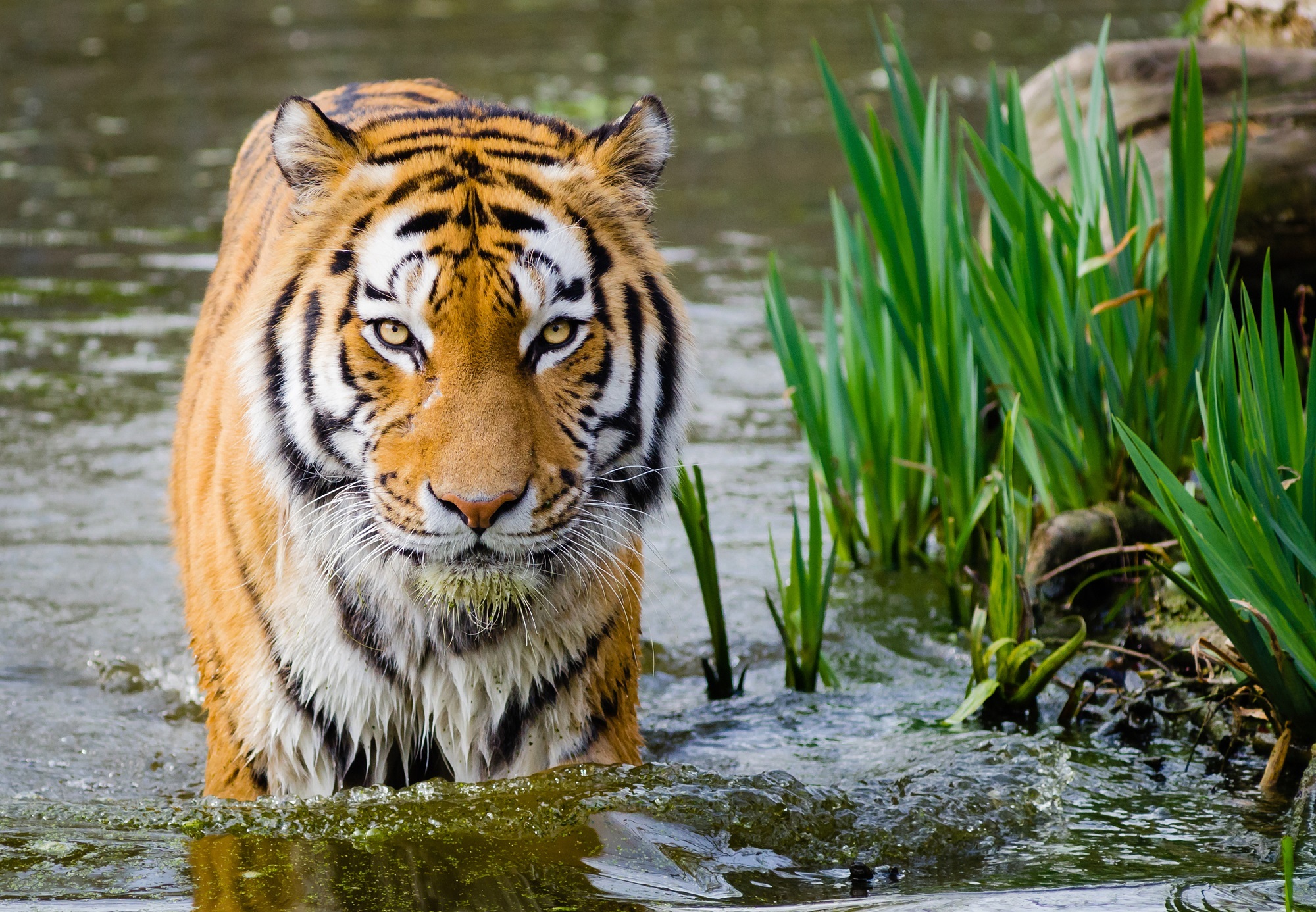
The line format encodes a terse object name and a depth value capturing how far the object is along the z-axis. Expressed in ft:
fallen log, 29.58
